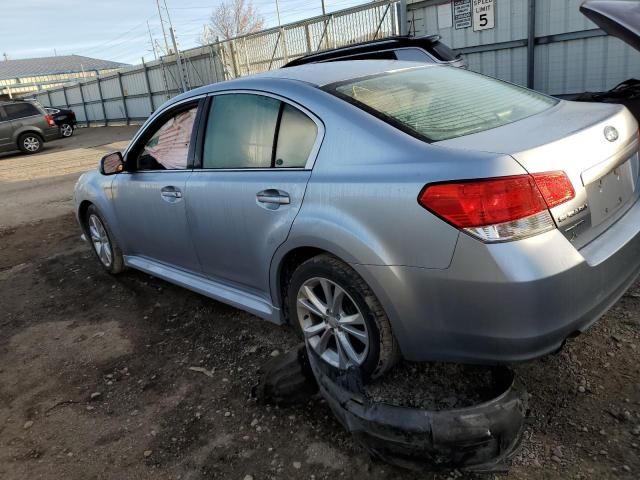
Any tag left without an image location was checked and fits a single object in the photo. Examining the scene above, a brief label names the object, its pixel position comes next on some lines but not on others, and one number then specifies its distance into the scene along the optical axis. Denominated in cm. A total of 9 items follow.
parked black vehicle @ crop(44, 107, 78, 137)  2378
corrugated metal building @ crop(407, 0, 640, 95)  861
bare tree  5659
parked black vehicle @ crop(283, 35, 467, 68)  643
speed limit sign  976
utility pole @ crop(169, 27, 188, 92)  2113
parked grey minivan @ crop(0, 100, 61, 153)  1791
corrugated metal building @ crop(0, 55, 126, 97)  5792
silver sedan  198
